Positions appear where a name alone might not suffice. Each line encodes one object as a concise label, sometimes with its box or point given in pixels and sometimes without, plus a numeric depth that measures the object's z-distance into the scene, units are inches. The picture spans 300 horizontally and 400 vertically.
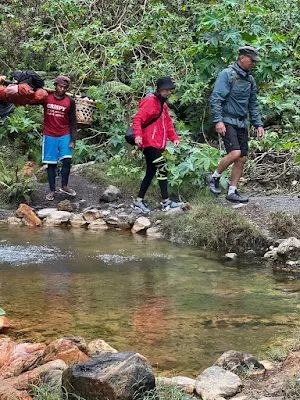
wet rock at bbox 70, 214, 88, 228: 300.5
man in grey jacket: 268.8
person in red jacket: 287.4
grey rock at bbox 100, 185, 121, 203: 329.4
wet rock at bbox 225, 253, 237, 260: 231.3
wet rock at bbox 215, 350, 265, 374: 118.7
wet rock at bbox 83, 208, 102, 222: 303.5
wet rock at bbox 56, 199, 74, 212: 317.7
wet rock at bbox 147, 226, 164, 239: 275.1
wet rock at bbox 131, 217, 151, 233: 283.4
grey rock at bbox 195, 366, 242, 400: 108.0
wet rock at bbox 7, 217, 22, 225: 302.1
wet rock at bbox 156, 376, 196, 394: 109.0
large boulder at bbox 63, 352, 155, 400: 96.8
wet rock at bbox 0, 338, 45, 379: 119.5
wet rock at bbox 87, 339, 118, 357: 127.0
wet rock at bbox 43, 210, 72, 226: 301.8
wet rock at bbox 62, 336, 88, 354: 125.8
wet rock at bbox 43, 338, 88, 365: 119.4
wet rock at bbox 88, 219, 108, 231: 294.5
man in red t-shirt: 322.3
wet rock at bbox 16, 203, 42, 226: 300.0
